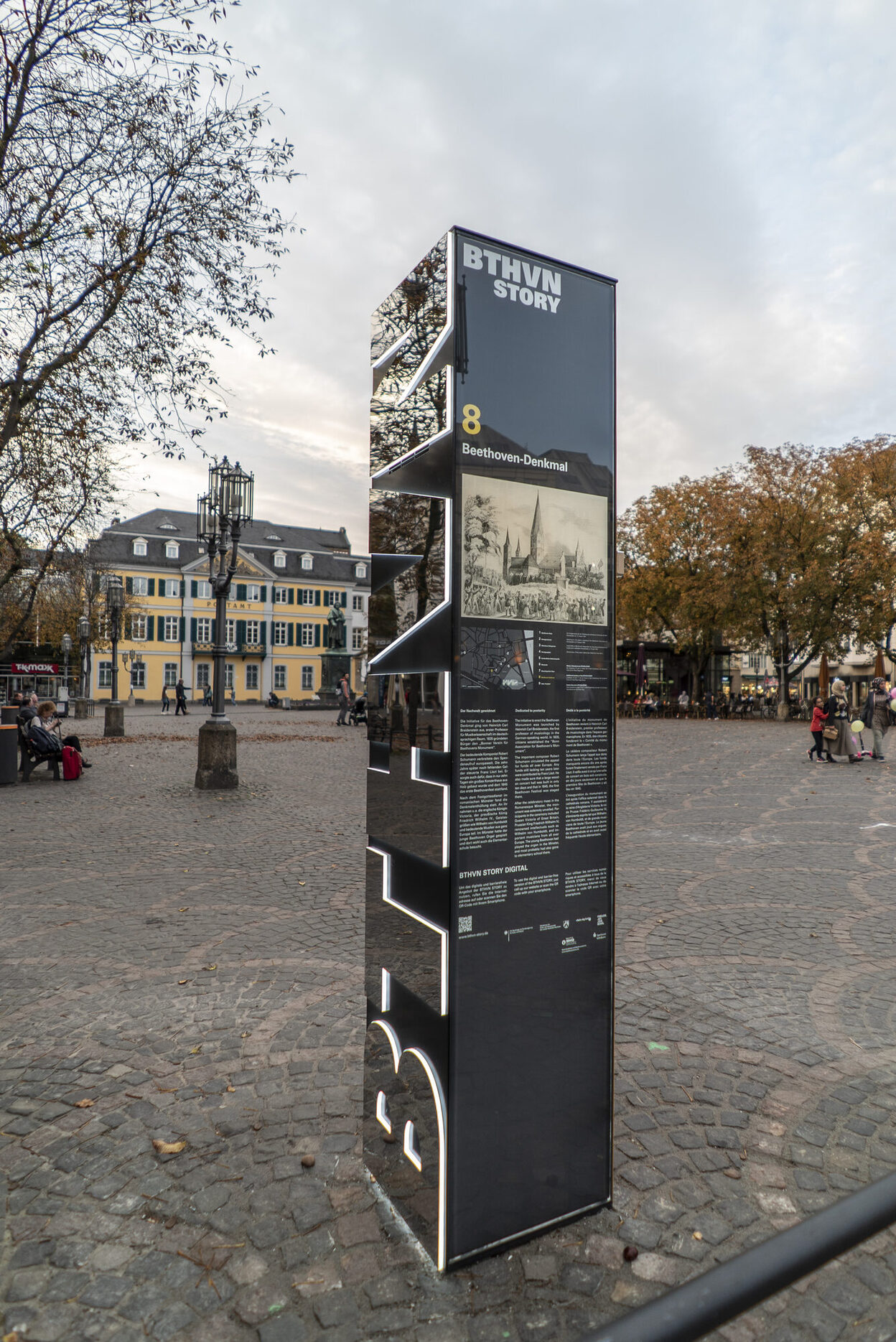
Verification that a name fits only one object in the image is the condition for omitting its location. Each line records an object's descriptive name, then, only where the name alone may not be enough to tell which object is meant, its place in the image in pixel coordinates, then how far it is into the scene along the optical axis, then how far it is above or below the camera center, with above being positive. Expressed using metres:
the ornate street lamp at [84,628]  28.64 +1.63
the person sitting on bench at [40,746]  14.45 -1.31
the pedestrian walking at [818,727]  18.86 -1.10
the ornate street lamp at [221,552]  13.05 +2.07
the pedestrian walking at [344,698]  30.77 -0.83
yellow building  65.94 +5.86
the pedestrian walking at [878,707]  22.41 -0.77
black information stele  2.42 -0.18
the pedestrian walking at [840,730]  18.69 -1.15
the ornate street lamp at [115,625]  23.94 +1.58
